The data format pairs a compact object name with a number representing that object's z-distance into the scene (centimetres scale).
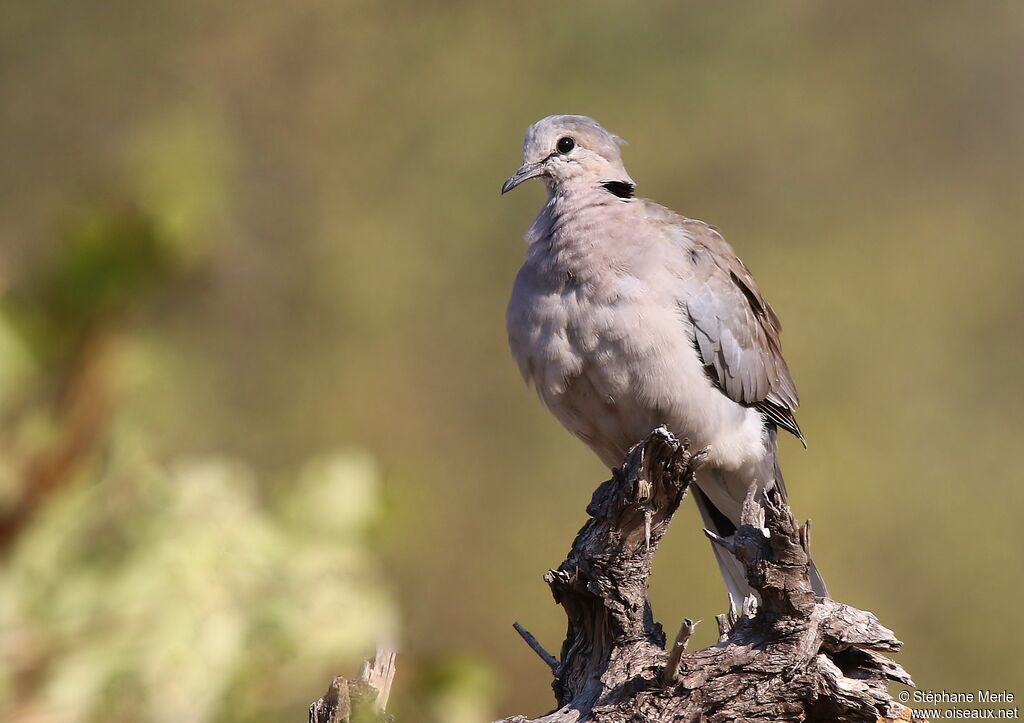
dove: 833
